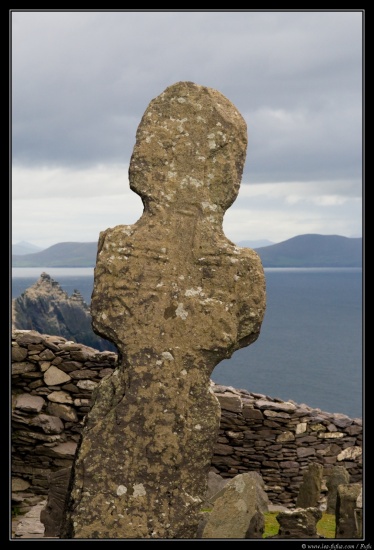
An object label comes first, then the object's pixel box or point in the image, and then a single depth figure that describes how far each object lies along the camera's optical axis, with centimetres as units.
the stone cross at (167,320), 734
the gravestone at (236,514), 931
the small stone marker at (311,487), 1337
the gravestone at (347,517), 981
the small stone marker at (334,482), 1340
